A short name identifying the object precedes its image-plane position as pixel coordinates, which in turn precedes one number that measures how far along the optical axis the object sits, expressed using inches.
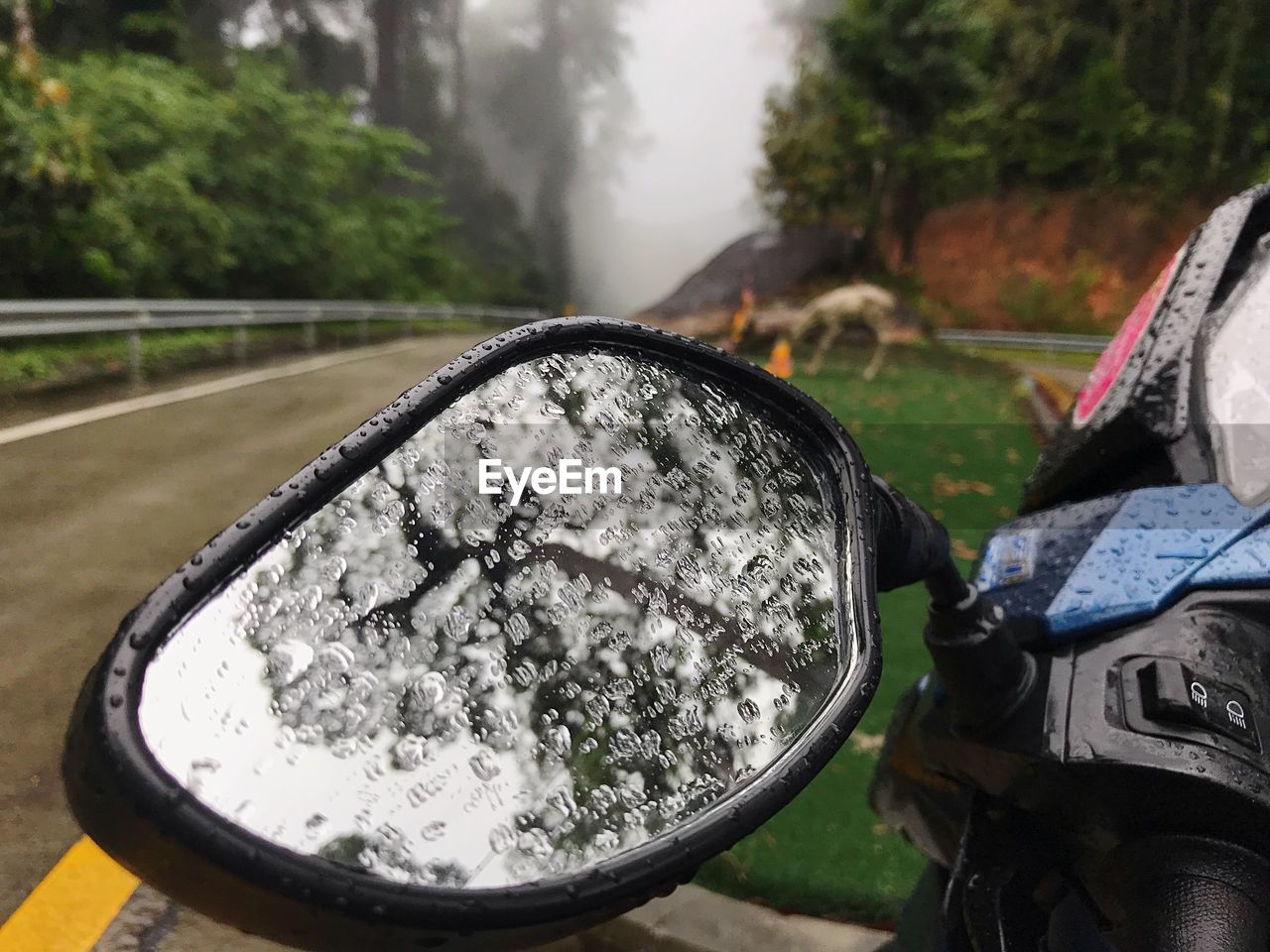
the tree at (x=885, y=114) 640.4
